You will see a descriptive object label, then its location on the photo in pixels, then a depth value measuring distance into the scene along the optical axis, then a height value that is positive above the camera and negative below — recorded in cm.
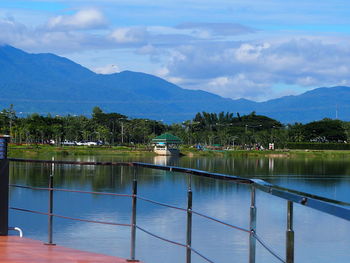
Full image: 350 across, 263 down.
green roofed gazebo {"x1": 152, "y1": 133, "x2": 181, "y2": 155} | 14327 +168
